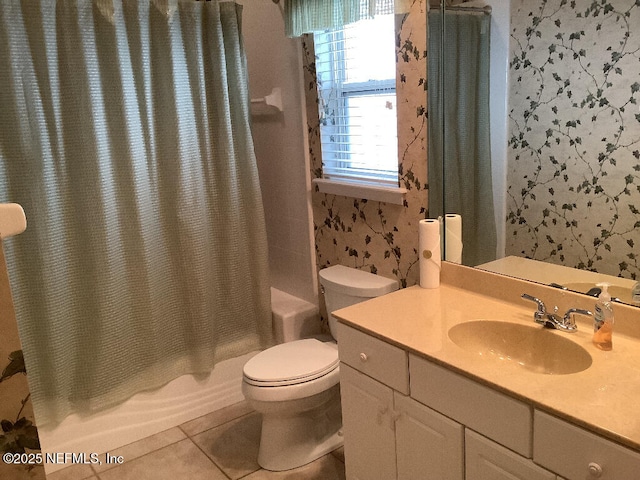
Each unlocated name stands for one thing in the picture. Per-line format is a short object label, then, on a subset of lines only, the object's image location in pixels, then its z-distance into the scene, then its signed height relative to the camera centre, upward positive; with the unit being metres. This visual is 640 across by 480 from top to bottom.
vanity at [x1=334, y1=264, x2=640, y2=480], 1.20 -0.69
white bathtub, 2.43 -1.29
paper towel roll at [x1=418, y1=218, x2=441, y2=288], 2.04 -0.50
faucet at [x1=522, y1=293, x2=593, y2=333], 1.58 -0.62
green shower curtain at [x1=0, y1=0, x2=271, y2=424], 2.15 -0.25
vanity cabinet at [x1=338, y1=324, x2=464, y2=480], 1.52 -0.91
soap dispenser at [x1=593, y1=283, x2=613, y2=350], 1.47 -0.58
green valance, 2.14 +0.44
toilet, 2.19 -1.04
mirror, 1.51 -0.11
